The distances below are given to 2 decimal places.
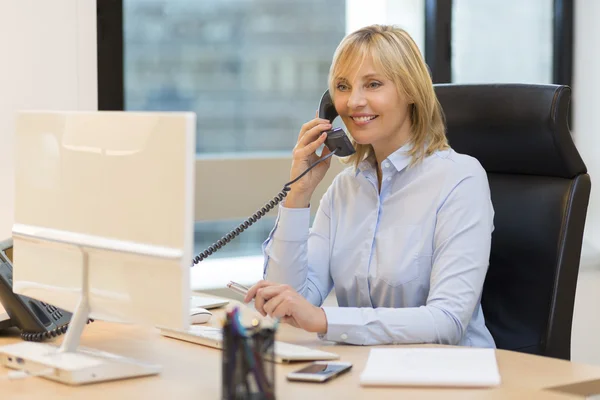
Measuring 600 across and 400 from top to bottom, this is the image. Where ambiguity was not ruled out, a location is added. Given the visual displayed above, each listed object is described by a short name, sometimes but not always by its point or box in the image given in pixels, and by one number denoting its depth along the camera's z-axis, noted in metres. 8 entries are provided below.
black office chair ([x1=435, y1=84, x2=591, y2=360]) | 2.74
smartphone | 2.26
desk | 2.19
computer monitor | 2.13
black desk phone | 2.58
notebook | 2.22
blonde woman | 2.63
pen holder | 2.04
